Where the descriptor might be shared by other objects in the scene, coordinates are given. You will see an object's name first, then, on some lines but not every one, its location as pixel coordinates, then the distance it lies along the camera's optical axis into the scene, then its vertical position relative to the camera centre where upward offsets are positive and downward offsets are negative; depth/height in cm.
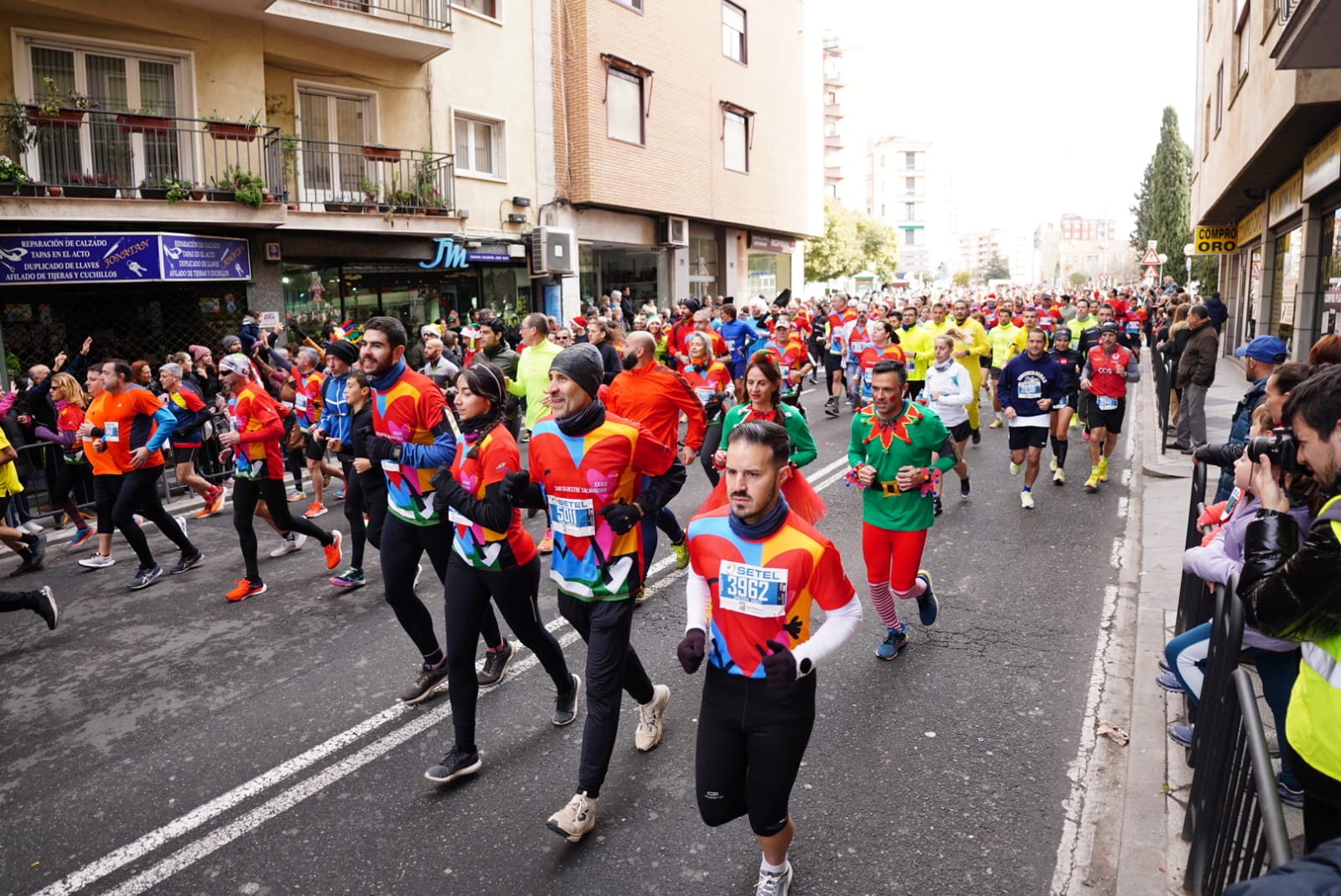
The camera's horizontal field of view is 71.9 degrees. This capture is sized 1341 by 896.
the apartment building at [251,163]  1384 +312
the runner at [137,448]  806 -95
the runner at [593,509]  414 -78
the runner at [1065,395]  1038 -67
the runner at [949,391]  965 -57
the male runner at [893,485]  574 -92
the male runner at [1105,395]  1074 -68
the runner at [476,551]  441 -105
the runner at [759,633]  329 -107
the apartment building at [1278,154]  1062 +288
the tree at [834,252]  5206 +481
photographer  236 -68
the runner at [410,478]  538 -82
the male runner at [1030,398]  985 -68
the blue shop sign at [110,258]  1316 +122
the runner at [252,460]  764 -101
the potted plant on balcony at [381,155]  1795 +357
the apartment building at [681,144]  2259 +548
